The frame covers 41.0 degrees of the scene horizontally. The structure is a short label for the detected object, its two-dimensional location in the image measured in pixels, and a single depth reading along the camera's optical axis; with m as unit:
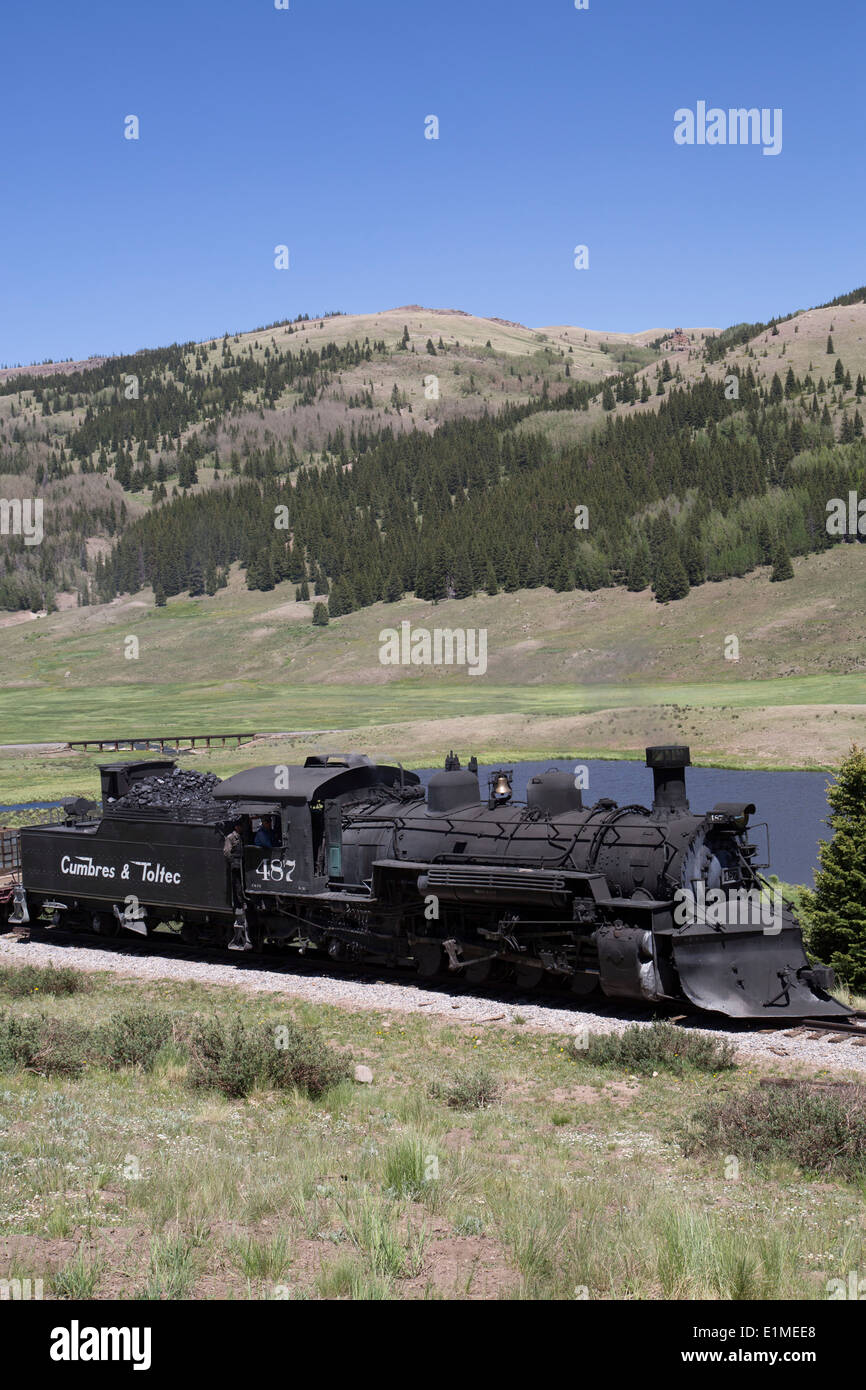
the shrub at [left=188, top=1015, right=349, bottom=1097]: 14.95
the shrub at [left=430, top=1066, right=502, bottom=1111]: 14.87
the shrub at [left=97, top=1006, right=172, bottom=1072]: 15.98
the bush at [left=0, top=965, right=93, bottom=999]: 22.09
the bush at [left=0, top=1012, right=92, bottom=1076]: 15.12
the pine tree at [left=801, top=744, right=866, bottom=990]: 24.16
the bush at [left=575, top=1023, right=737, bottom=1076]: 16.09
